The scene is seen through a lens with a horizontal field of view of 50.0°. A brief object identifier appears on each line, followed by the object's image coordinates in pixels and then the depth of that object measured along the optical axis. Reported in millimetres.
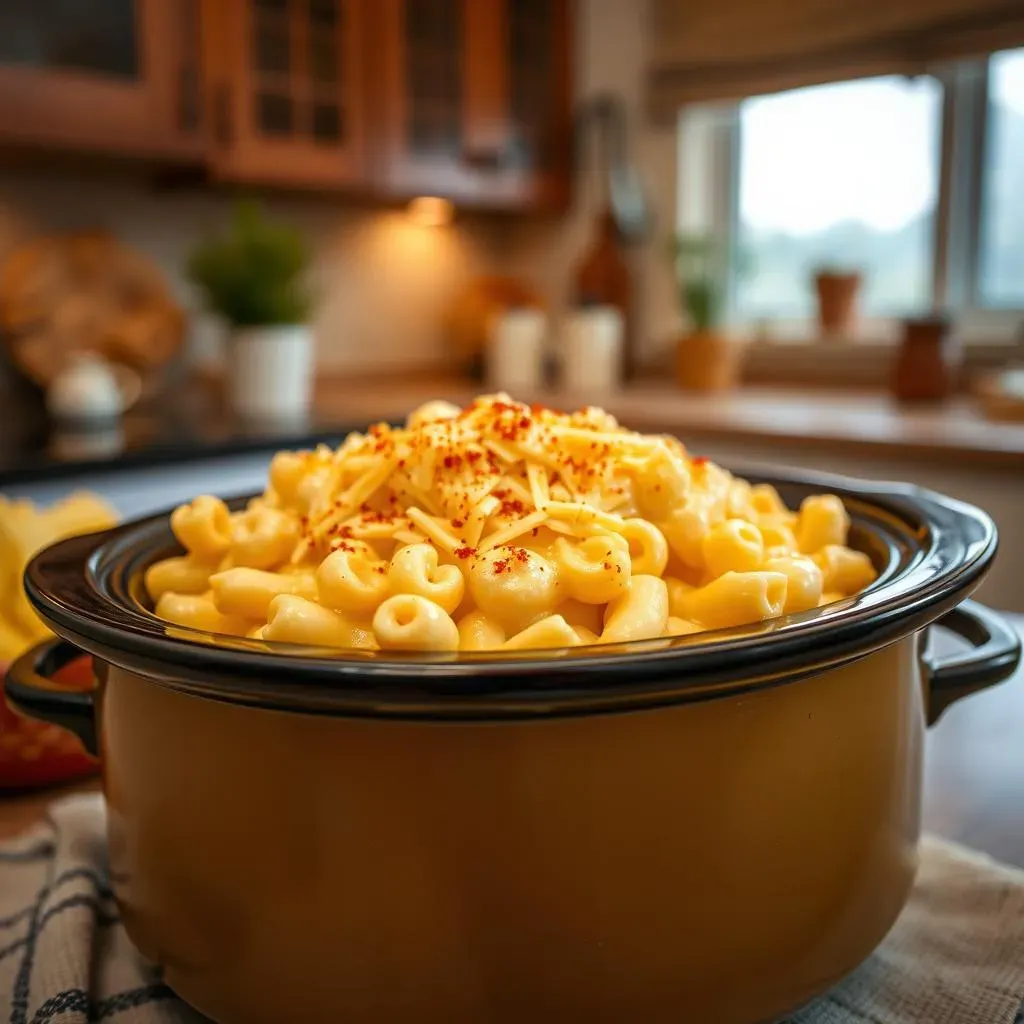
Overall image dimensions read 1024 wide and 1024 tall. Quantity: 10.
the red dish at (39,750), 625
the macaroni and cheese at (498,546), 452
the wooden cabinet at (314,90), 2000
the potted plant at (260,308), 2188
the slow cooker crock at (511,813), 342
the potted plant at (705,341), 2684
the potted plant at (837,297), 2672
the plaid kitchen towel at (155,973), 453
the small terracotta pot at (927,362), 2238
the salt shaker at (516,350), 2793
